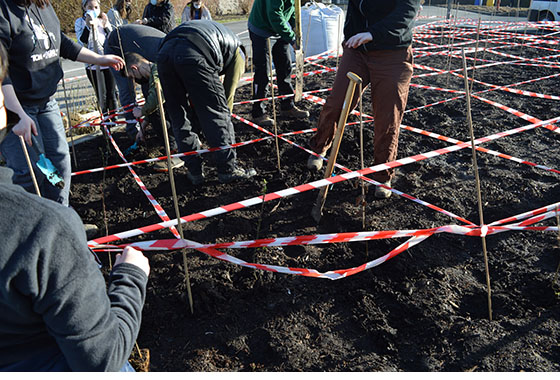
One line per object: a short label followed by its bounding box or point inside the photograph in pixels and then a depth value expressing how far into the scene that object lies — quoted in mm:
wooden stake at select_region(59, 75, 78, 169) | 4270
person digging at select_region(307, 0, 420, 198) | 3248
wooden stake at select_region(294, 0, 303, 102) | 4805
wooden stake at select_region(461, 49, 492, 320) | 2159
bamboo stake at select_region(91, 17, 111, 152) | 4439
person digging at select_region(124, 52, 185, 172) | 3639
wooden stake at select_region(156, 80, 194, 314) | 1967
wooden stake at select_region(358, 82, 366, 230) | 2922
